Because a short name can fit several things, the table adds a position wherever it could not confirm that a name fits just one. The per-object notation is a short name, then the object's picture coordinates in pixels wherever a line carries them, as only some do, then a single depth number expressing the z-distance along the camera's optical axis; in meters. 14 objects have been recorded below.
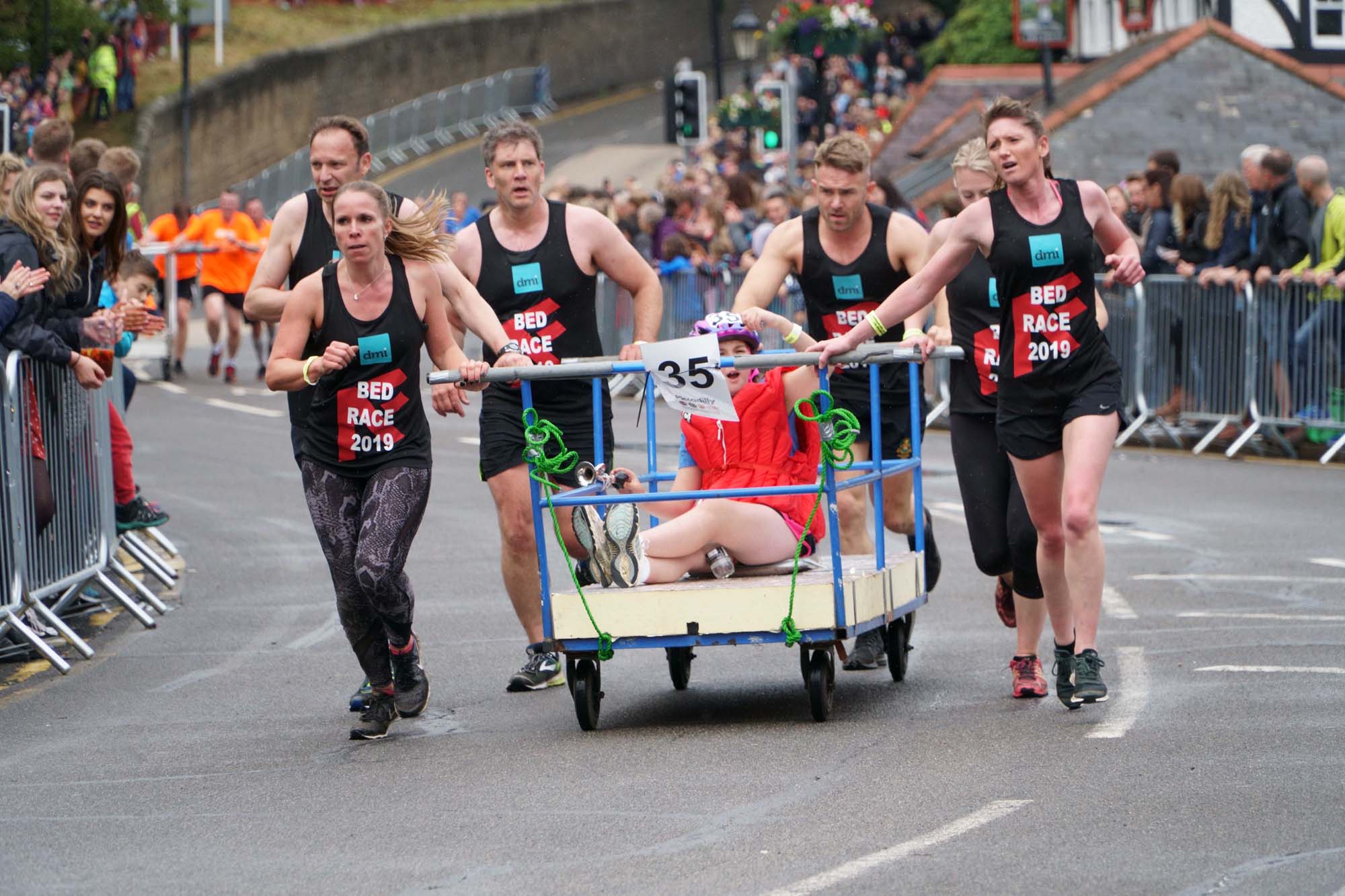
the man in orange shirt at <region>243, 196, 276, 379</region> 49.77
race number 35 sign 15.59
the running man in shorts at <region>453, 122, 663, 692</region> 17.79
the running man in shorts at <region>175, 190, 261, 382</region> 49.40
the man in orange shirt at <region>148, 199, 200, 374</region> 52.11
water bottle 16.04
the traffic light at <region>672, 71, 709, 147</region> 63.65
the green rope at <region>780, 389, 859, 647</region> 15.29
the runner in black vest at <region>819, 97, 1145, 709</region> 15.54
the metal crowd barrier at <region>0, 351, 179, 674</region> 19.32
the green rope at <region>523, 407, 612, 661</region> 15.60
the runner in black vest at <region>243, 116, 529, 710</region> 16.81
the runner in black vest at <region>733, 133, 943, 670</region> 17.84
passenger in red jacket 15.89
